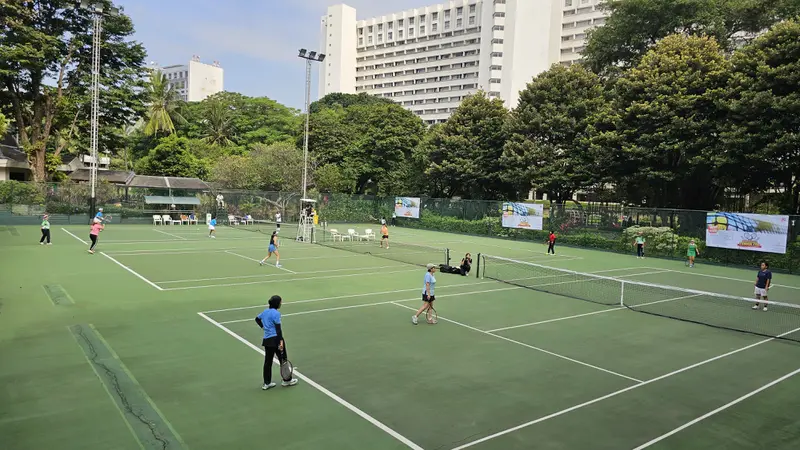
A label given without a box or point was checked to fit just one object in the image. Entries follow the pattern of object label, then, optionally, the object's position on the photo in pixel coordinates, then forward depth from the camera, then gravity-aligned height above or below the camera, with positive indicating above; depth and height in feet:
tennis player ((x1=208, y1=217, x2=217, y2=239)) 116.16 -8.14
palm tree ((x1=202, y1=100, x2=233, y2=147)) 251.39 +31.09
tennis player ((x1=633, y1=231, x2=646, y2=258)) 112.27 -7.19
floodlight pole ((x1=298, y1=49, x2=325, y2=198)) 115.03 +30.16
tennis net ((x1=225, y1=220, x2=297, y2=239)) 136.39 -9.82
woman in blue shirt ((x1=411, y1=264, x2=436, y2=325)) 46.52 -7.78
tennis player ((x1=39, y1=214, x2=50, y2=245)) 93.63 -7.98
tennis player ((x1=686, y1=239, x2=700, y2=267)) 98.48 -7.22
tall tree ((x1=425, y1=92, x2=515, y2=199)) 170.91 +17.73
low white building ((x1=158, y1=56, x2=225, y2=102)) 574.97 +122.86
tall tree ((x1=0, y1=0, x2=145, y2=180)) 151.02 +34.78
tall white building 330.13 +113.98
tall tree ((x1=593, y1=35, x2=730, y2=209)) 116.98 +20.62
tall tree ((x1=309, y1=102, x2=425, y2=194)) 200.75 +20.14
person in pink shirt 84.84 -7.18
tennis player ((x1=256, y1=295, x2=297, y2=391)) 29.96 -7.98
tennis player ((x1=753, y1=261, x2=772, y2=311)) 57.67 -7.03
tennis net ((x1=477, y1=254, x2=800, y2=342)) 52.70 -10.57
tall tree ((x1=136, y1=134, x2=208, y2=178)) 202.69 +10.91
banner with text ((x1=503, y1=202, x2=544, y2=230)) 142.82 -2.84
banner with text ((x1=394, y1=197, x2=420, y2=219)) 178.70 -2.45
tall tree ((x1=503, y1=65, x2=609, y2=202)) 149.89 +22.14
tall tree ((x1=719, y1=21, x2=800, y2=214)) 101.55 +21.31
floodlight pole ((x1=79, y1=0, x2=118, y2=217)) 122.72 +24.42
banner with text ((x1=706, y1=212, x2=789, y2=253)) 95.91 -2.92
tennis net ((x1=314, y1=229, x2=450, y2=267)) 93.00 -10.19
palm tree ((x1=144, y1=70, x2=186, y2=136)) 228.02 +35.98
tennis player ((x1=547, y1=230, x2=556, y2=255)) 111.02 -7.96
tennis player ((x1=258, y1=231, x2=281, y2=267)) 75.39 -7.60
